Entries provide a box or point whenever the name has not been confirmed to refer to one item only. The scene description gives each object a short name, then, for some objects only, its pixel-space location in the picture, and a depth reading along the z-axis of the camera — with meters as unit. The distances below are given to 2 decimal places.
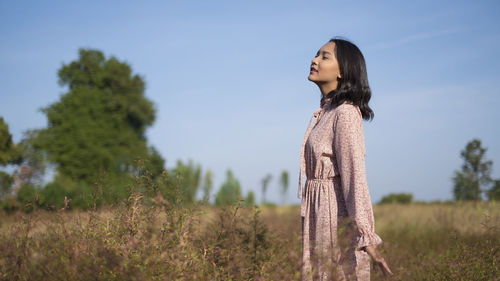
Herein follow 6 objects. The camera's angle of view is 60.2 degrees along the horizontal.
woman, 2.88
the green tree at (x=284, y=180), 57.97
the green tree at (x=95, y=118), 24.30
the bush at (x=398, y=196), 37.51
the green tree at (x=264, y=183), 43.31
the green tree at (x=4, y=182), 9.79
